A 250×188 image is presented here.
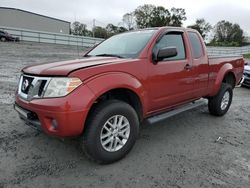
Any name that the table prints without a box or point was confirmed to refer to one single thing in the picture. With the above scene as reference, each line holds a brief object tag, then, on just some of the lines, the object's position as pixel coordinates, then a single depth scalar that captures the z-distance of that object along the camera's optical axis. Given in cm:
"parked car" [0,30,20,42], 1970
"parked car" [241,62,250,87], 723
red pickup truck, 222
